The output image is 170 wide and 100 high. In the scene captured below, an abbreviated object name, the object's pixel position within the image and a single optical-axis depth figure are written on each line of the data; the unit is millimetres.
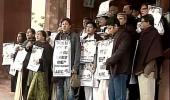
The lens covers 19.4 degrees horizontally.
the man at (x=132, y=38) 8820
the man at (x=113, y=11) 10822
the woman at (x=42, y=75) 10305
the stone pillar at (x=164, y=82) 8284
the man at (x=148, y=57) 8368
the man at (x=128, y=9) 10143
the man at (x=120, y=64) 8719
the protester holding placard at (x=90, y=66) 9648
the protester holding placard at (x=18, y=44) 11430
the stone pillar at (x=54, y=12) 16234
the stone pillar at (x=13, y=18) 14820
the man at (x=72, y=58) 9859
